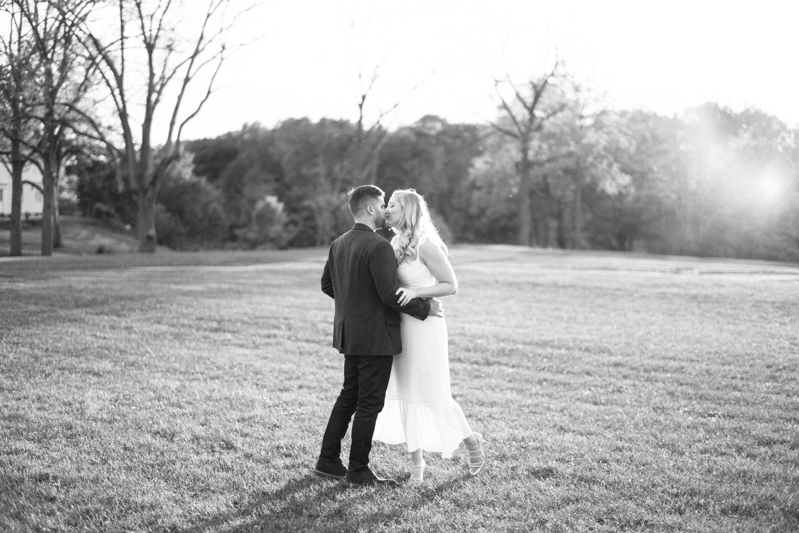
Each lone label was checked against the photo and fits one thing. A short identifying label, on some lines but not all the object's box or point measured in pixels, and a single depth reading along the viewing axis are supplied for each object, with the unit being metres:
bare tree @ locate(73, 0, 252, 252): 28.12
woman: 5.15
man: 5.04
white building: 58.59
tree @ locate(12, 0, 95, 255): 23.89
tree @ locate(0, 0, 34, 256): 21.62
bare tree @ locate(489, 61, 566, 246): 46.03
